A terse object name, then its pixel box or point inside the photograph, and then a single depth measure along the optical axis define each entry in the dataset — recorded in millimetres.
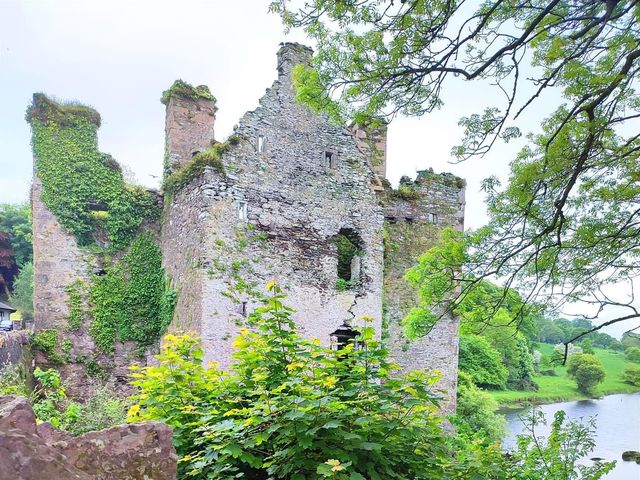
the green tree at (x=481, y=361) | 34625
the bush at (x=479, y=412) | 21969
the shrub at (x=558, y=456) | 7637
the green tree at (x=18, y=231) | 35844
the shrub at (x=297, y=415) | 4172
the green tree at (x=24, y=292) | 31859
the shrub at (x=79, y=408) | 9395
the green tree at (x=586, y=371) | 46062
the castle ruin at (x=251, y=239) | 11781
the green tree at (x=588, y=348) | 45331
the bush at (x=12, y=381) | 9345
